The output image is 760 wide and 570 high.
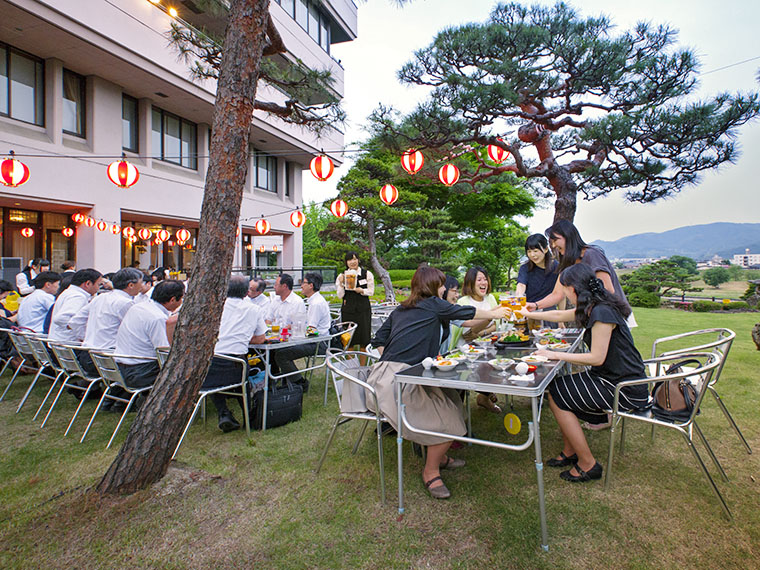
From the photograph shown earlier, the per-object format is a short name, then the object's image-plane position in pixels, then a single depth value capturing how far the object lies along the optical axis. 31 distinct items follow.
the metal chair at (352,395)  2.38
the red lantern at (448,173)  6.78
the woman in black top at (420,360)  2.42
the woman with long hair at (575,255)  3.14
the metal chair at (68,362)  3.51
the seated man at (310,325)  4.18
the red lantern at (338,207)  10.17
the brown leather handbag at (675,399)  2.37
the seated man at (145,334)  3.43
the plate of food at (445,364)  2.38
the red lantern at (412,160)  6.82
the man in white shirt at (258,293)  5.38
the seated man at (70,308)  4.23
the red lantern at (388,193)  8.34
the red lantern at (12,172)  6.70
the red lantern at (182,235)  12.80
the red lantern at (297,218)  12.31
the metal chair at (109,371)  3.18
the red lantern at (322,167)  7.91
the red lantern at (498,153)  7.41
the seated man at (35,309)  5.07
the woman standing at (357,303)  5.49
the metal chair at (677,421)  2.17
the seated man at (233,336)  3.40
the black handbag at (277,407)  3.52
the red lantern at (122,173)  7.48
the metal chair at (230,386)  3.10
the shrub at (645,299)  14.78
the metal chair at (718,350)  2.58
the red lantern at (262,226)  13.67
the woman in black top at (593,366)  2.38
